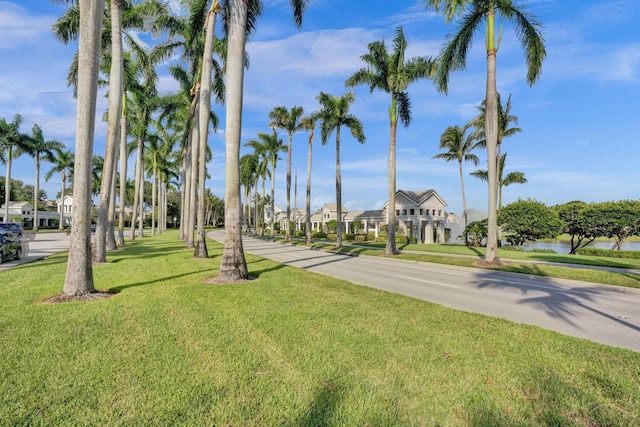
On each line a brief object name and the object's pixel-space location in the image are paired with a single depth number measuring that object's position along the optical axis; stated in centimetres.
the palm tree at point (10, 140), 4538
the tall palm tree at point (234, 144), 1061
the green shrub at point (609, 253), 2236
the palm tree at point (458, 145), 4422
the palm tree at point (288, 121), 3897
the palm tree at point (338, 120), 3256
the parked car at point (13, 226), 2674
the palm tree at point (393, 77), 2380
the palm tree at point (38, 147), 4859
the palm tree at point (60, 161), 5364
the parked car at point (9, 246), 1595
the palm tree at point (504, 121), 3764
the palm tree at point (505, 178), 4082
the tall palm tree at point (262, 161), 4815
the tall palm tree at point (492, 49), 1642
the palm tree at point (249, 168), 5441
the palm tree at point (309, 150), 3632
